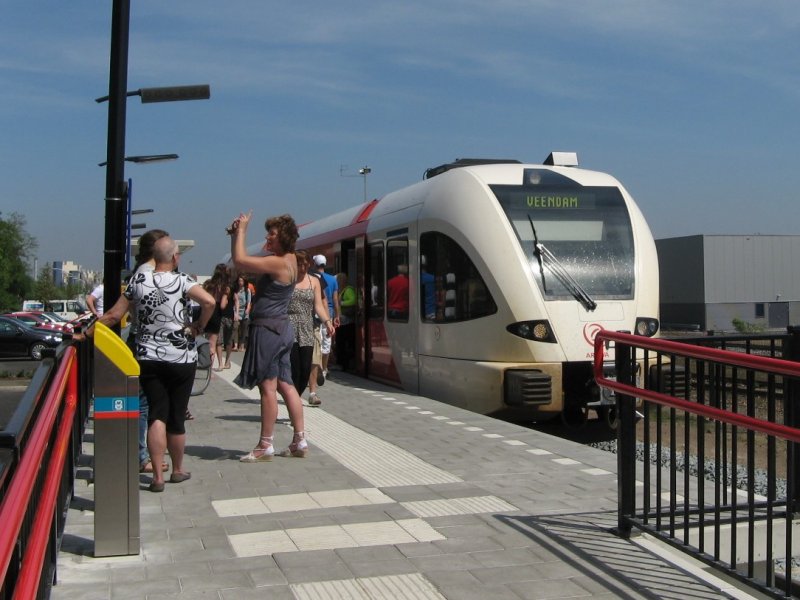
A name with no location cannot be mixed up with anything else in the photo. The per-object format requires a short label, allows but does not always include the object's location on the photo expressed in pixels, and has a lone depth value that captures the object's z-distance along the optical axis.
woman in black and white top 6.16
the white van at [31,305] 77.28
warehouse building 58.56
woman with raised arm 7.27
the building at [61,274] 168.50
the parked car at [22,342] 35.25
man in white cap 11.65
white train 10.40
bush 44.19
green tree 103.00
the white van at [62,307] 65.51
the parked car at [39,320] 38.03
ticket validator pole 4.77
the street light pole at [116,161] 8.27
